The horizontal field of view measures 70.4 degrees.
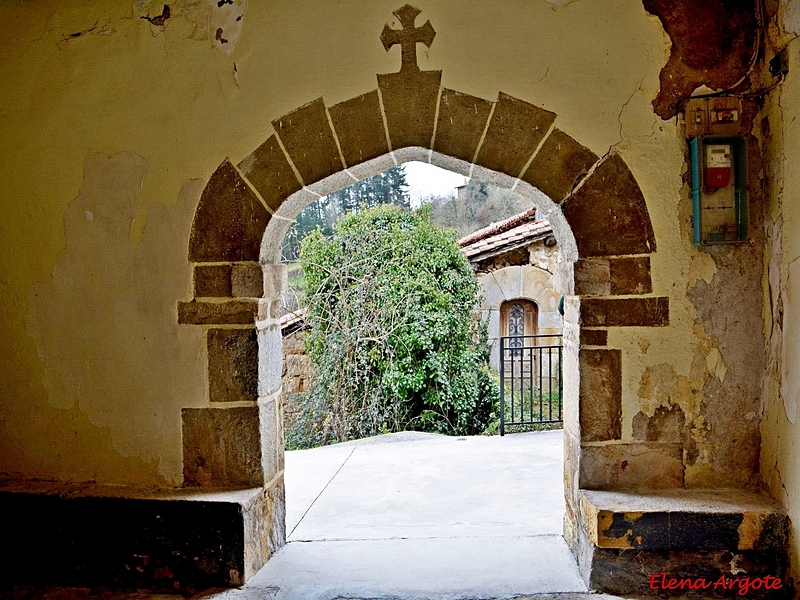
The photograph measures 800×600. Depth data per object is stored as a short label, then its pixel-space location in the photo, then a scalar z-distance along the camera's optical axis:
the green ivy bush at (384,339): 6.05
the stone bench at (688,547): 1.95
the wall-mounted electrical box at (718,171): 2.04
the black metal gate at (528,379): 7.10
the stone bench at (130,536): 2.12
